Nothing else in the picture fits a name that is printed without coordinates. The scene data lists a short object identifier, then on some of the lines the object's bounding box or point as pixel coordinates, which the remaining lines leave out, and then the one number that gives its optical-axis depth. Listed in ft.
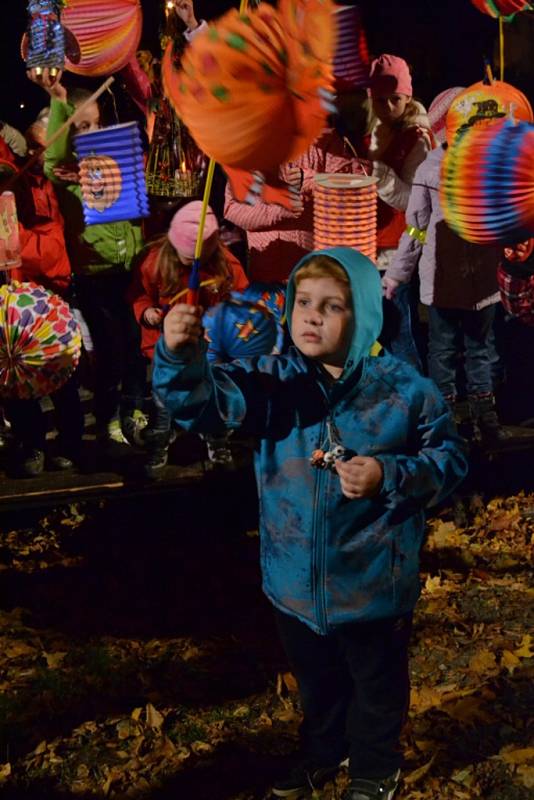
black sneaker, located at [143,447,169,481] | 17.48
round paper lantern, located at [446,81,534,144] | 16.22
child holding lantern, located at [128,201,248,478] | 16.17
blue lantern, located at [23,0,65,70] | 16.11
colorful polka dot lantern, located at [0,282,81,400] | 15.70
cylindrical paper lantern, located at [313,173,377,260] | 15.60
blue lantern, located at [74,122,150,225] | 15.38
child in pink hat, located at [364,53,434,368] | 17.48
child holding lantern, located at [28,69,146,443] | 17.87
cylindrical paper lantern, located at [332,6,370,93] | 17.08
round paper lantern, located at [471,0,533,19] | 16.67
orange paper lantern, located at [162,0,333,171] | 10.07
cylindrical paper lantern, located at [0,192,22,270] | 15.31
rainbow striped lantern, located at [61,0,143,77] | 16.38
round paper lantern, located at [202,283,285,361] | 15.78
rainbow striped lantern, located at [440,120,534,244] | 14.55
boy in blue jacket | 9.62
